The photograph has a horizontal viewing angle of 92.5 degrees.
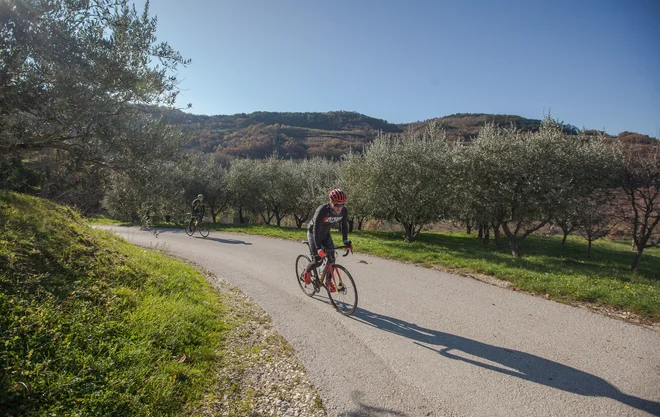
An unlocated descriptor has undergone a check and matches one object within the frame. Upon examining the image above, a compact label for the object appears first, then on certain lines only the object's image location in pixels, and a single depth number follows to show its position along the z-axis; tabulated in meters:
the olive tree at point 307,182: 26.34
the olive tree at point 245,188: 28.58
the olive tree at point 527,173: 13.45
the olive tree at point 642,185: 13.61
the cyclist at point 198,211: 16.73
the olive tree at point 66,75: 4.46
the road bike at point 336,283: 6.27
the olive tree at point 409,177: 16.64
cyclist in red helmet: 6.59
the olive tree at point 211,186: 27.33
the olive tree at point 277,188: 28.34
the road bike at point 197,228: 17.42
